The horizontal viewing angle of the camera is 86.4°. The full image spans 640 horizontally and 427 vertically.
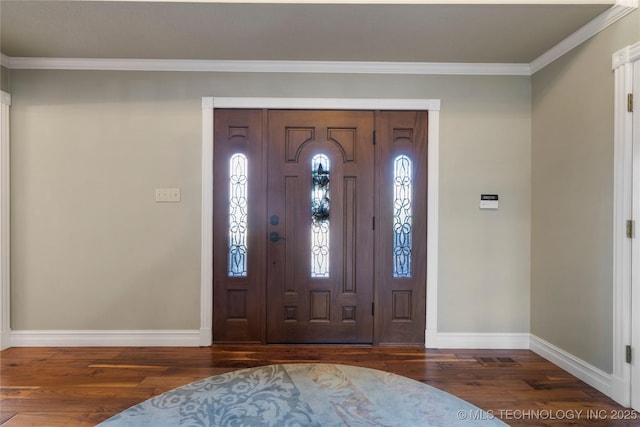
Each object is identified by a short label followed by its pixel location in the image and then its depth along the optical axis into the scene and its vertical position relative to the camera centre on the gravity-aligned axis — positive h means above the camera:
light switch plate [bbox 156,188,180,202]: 2.95 +0.14
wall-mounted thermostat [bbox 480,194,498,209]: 2.97 +0.11
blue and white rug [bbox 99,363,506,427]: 1.90 -1.16
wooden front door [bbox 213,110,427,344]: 3.00 -0.12
